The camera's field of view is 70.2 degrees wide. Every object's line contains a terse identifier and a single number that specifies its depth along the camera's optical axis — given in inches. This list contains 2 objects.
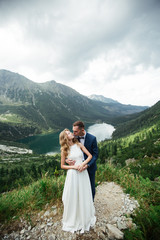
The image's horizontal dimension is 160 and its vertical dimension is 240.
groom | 142.1
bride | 127.9
